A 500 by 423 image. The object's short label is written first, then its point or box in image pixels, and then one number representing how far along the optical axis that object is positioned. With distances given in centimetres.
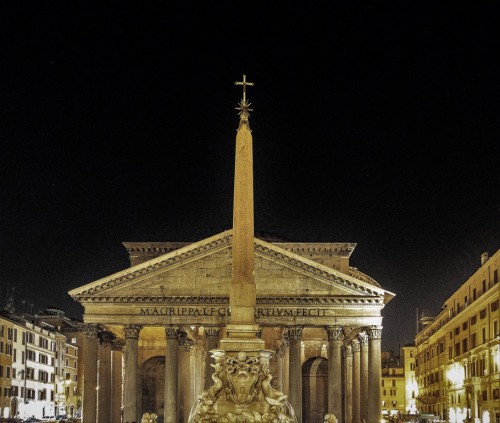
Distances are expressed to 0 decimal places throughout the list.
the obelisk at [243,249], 2000
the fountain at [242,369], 1944
